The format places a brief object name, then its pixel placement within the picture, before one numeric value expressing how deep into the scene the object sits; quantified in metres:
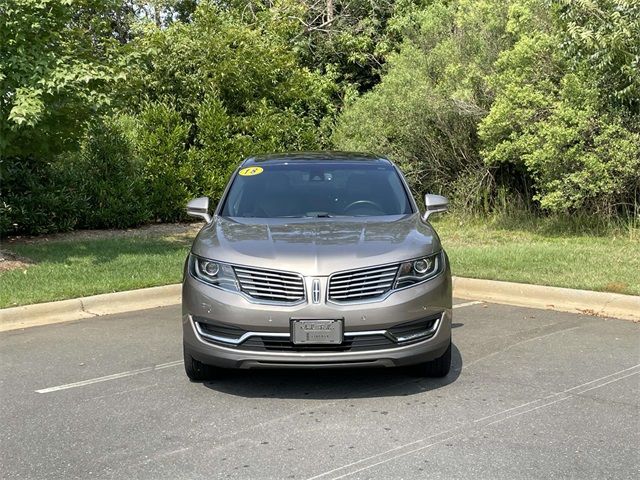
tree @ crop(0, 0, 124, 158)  9.31
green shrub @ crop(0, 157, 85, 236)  13.26
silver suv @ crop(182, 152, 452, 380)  4.70
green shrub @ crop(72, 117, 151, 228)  14.37
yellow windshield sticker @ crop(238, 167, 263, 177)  6.45
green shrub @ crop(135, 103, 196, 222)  15.45
